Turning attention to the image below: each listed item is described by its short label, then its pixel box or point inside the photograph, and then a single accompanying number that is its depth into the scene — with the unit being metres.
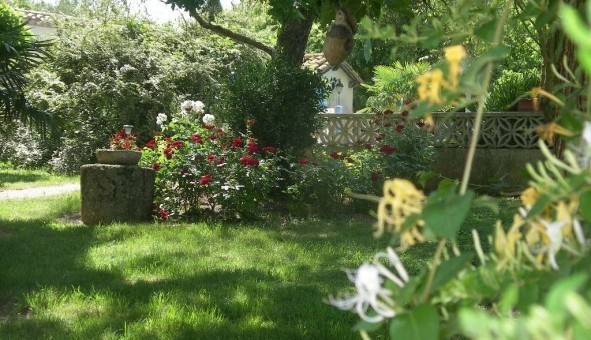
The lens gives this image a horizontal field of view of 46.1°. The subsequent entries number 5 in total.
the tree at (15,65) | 7.16
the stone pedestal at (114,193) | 7.70
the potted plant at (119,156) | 8.01
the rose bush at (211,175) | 7.67
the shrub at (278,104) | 9.06
